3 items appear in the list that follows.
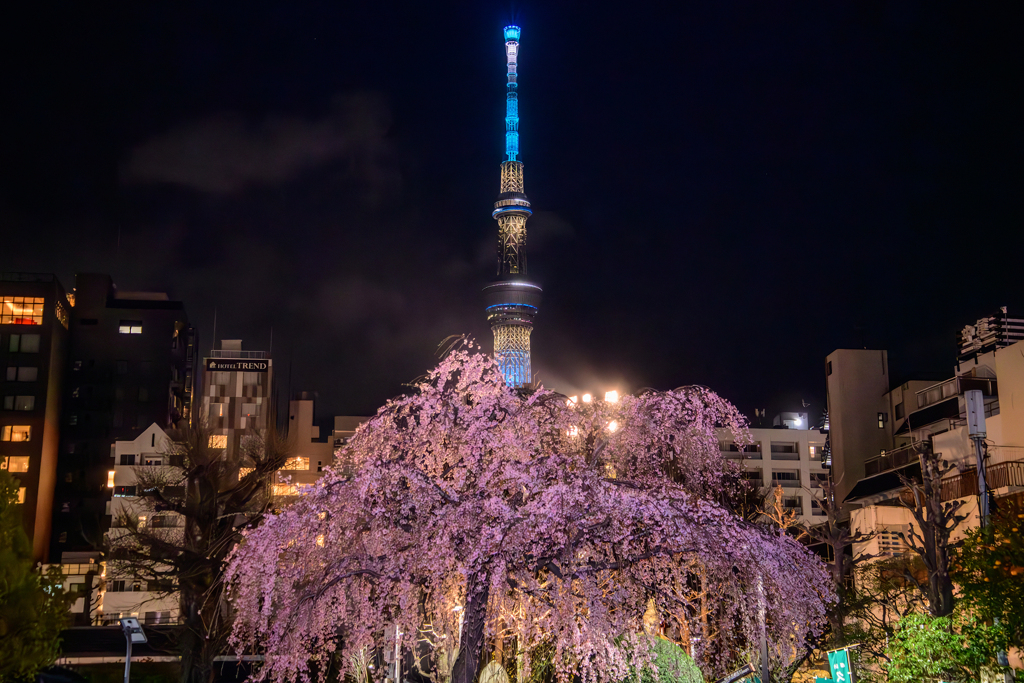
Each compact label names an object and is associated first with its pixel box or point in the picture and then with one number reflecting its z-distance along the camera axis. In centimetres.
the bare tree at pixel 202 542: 2330
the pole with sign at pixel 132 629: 1797
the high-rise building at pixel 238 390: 9175
